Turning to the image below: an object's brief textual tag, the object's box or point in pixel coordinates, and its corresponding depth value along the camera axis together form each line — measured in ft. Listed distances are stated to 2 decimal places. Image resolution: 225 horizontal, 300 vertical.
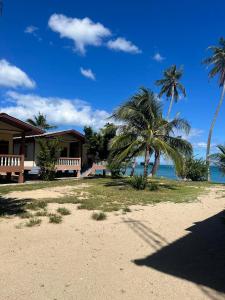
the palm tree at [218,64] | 77.60
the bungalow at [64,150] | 56.17
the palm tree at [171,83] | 95.40
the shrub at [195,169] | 64.65
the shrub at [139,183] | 38.81
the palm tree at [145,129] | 40.19
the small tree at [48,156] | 50.59
